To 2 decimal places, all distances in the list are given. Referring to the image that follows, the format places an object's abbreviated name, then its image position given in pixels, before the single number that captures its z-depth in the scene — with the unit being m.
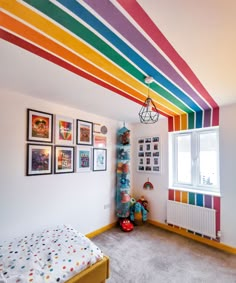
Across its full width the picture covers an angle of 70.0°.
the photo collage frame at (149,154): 3.65
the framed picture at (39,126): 2.39
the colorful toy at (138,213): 3.55
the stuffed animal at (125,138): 3.65
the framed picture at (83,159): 2.97
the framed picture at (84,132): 2.99
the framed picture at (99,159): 3.26
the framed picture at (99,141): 3.29
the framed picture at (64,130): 2.69
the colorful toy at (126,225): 3.29
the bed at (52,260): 1.40
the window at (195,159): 3.05
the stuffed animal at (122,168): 3.61
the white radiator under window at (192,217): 2.78
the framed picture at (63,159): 2.66
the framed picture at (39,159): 2.37
